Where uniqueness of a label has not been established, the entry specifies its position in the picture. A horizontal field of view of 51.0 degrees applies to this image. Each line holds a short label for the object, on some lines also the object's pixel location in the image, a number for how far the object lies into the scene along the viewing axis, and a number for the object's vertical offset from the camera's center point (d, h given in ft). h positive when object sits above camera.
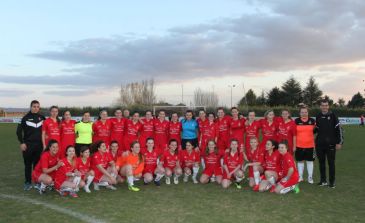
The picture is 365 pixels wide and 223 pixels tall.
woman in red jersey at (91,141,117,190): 23.11 -3.46
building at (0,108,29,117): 154.21 -0.55
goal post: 107.55 +1.07
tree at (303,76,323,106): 218.59 +10.30
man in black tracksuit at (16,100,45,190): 23.49 -1.46
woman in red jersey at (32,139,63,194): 21.57 -3.13
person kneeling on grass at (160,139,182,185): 25.77 -3.41
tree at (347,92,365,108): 231.42 +5.97
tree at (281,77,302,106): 212.23 +10.65
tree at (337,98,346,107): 241.35 +6.23
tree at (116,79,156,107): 195.11 +9.72
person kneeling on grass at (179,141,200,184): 26.37 -3.45
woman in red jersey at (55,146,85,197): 21.24 -3.65
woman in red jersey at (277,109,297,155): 25.94 -1.28
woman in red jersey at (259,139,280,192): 22.94 -3.38
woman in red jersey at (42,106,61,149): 23.90 -0.98
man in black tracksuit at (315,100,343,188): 24.21 -1.82
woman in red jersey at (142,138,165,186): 24.91 -3.60
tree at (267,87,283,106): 209.36 +7.81
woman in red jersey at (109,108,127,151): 27.84 -1.16
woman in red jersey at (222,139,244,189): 24.41 -3.56
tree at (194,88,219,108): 155.33 +5.34
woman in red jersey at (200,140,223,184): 25.70 -3.75
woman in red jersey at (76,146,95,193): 22.35 -3.25
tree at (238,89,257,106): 212.68 +7.73
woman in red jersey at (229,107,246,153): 28.37 -1.09
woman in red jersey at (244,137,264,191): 23.81 -3.32
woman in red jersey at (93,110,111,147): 26.76 -1.18
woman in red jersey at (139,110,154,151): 28.68 -1.22
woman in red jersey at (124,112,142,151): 28.25 -1.41
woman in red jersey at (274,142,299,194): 22.09 -3.78
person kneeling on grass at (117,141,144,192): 24.41 -3.36
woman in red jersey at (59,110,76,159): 24.98 -1.35
